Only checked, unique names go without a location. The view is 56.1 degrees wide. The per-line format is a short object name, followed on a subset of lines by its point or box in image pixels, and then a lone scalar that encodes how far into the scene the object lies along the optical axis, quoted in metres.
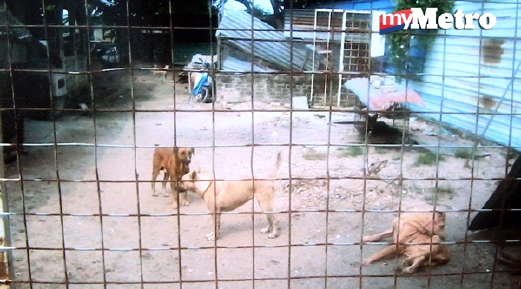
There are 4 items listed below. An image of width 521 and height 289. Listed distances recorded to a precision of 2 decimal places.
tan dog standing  4.86
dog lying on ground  4.12
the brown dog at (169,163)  5.73
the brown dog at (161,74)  14.29
